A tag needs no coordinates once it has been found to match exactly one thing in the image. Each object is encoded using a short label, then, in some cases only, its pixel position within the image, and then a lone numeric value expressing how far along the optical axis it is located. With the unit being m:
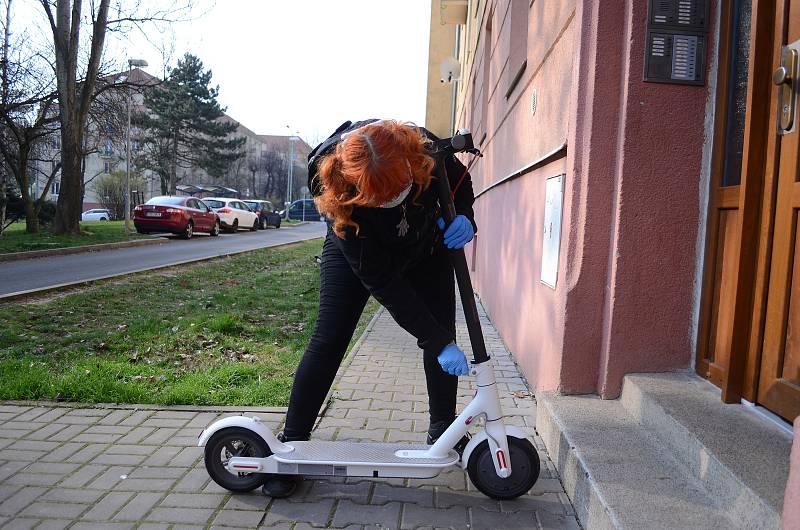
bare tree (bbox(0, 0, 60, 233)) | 18.23
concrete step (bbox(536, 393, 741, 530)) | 2.11
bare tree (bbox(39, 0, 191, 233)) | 17.88
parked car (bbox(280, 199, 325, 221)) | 55.97
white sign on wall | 3.61
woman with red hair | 2.36
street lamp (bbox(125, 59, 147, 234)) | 22.76
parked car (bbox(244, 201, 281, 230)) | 35.06
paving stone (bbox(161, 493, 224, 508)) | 2.70
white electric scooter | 2.65
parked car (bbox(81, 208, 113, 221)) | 47.78
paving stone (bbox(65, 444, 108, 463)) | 3.14
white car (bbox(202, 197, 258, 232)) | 29.20
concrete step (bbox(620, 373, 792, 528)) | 1.94
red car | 22.22
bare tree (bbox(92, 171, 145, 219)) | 42.75
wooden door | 2.27
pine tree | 54.03
